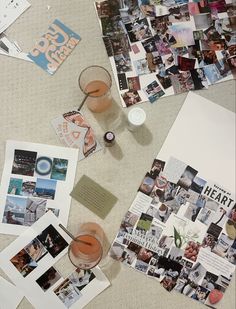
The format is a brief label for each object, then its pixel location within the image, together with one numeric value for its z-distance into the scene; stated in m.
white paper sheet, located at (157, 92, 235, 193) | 1.18
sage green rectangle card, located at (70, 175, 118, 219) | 1.16
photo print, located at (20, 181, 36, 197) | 1.16
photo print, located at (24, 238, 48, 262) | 1.14
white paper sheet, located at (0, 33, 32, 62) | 1.19
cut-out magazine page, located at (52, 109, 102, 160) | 1.17
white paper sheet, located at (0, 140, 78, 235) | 1.15
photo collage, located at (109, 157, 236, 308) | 1.16
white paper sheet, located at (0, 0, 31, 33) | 1.20
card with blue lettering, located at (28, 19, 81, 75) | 1.19
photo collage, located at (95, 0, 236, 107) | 1.20
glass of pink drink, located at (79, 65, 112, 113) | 1.17
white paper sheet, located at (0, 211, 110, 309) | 1.14
